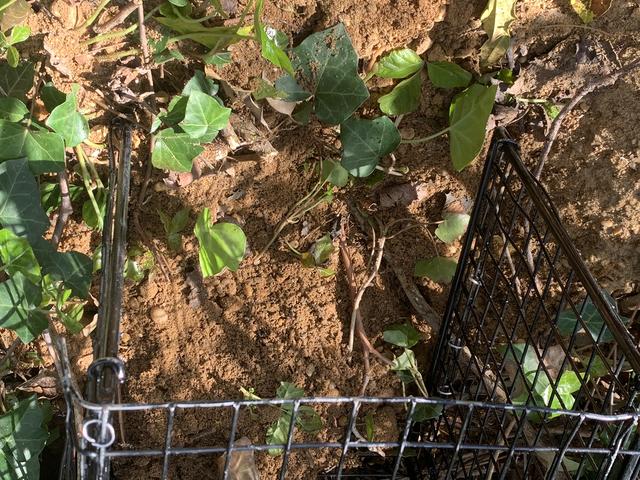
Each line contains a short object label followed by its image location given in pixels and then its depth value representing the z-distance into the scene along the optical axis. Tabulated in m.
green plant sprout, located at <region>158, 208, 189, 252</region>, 1.42
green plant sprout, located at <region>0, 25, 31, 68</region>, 1.16
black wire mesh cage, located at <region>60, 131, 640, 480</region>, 1.20
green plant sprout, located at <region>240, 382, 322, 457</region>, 1.45
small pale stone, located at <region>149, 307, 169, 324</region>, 1.46
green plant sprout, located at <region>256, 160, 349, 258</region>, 1.47
